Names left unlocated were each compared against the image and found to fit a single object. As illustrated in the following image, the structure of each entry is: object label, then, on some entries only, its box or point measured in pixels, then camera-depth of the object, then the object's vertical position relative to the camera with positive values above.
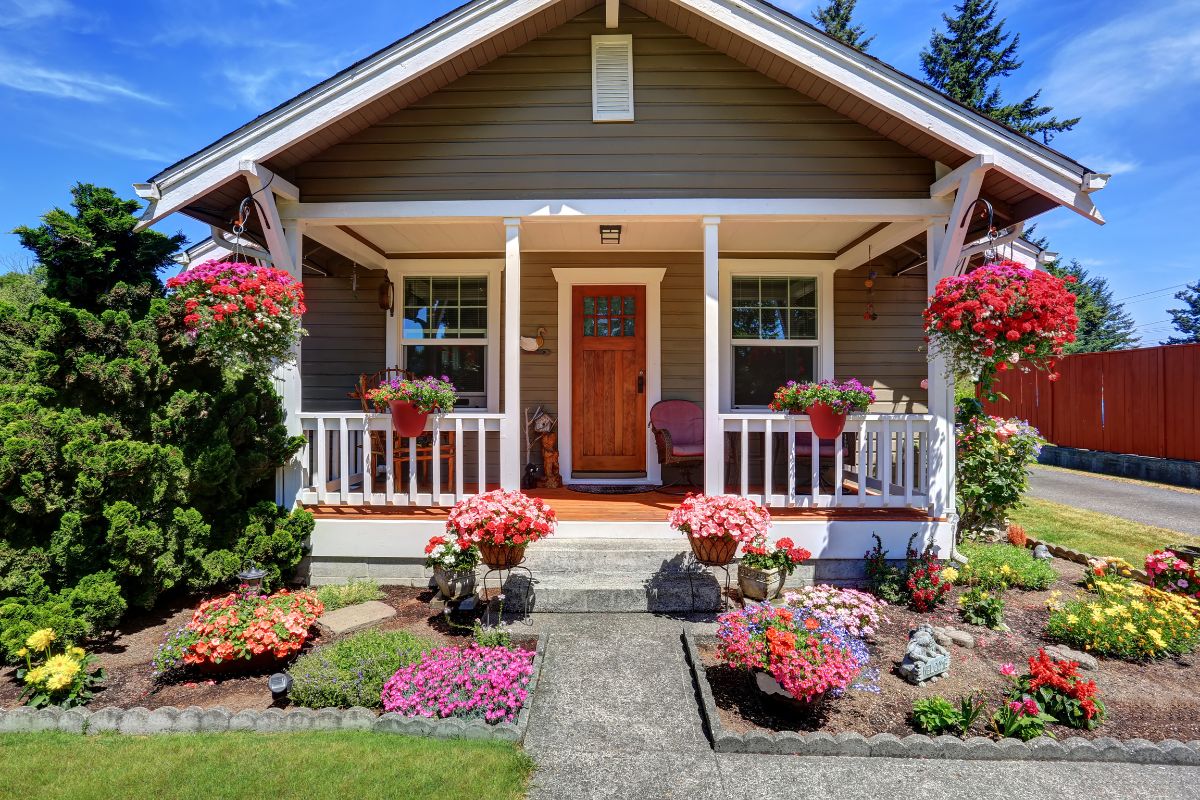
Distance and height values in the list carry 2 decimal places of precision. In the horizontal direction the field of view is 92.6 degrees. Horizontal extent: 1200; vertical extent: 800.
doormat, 5.87 -0.82
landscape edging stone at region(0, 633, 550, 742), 2.63 -1.42
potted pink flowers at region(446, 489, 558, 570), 3.64 -0.73
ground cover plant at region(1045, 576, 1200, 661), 3.41 -1.32
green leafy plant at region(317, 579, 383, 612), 4.01 -1.31
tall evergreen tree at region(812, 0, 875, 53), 20.50 +13.99
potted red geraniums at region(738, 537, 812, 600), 3.92 -1.06
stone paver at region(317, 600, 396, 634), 3.67 -1.37
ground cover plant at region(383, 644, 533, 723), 2.67 -1.33
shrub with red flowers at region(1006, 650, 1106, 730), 2.68 -1.36
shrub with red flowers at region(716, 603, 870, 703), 2.58 -1.15
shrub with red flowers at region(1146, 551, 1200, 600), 4.03 -1.18
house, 4.21 +1.87
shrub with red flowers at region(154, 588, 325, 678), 3.03 -1.21
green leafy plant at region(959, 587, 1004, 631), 3.75 -1.33
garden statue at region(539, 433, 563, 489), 6.18 -0.57
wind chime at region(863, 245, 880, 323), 5.94 +1.27
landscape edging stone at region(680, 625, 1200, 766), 2.47 -1.46
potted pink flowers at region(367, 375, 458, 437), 4.34 +0.08
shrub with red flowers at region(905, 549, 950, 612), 3.99 -1.24
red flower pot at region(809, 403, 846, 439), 4.31 -0.08
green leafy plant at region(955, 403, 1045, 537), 5.03 -0.46
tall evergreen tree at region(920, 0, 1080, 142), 19.06 +11.74
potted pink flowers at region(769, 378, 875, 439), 4.30 +0.06
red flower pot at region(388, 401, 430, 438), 4.35 -0.06
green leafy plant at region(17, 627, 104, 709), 2.75 -1.30
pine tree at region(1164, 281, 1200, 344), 36.66 +6.00
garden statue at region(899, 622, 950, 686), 3.08 -1.37
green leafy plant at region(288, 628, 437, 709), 2.80 -1.32
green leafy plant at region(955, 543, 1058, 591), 4.38 -1.26
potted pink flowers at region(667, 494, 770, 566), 3.77 -0.76
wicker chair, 6.19 -0.15
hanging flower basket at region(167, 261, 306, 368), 3.64 +0.66
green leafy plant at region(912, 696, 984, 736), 2.59 -1.40
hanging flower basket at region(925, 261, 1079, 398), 3.54 +0.58
